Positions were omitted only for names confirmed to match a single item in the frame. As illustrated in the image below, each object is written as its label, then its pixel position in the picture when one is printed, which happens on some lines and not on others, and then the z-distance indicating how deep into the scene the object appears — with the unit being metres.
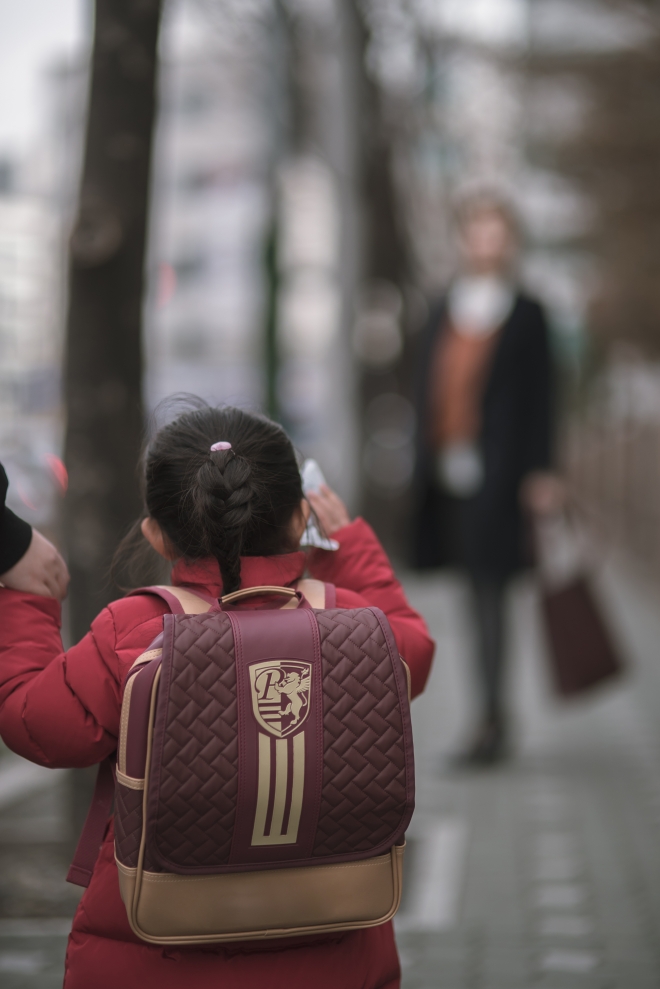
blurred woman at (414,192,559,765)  5.32
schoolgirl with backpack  1.80
